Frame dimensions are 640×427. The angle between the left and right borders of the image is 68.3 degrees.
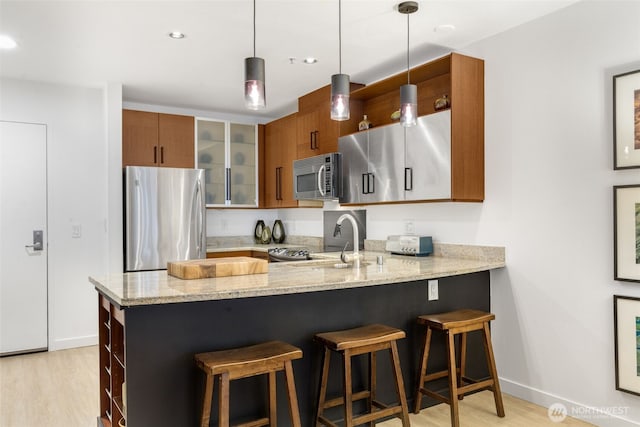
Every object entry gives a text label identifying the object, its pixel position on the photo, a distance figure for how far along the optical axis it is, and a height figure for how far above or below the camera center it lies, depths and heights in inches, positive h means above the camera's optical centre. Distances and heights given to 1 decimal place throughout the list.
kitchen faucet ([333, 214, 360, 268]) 119.3 -10.7
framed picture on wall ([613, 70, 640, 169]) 98.2 +19.4
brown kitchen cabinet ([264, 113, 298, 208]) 200.2 +23.3
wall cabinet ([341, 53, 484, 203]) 125.8 +26.1
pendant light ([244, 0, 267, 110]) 88.1 +24.8
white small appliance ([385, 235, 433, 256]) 141.6 -9.9
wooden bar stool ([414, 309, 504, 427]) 103.7 -33.4
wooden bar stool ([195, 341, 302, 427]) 75.7 -25.5
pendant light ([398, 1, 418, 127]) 105.1 +24.1
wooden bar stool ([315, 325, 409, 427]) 89.2 -28.2
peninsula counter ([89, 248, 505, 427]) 80.3 -21.4
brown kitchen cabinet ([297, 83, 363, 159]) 167.8 +33.4
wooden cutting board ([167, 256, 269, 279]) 95.1 -11.2
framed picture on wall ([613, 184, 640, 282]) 97.9 -4.4
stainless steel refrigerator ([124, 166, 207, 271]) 174.6 -0.7
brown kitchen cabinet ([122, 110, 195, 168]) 187.8 +30.8
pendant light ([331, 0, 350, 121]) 99.3 +24.9
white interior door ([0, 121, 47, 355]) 166.7 -7.9
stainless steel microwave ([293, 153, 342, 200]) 164.7 +13.3
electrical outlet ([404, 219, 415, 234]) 154.2 -4.6
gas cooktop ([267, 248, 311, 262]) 173.6 -15.5
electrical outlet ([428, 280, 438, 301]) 116.7 -19.2
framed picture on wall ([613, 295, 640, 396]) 98.4 -27.6
